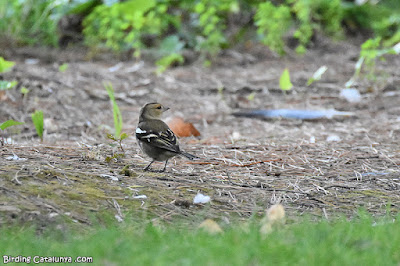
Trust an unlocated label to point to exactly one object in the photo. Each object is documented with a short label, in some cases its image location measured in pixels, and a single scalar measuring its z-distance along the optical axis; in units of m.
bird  8.73
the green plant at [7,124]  8.99
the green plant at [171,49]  18.83
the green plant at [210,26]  18.50
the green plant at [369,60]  14.17
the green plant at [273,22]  18.58
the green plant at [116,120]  9.92
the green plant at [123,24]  18.53
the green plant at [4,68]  11.59
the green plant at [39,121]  10.22
